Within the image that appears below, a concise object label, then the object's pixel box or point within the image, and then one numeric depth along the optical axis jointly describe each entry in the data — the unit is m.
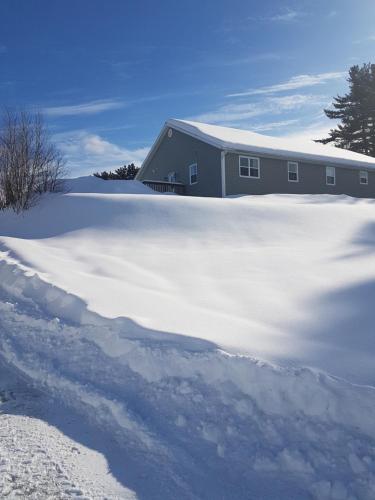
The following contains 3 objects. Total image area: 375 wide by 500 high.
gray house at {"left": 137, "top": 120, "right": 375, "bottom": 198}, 18.80
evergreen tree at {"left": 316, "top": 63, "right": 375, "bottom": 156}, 45.03
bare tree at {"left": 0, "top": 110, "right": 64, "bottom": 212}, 14.71
